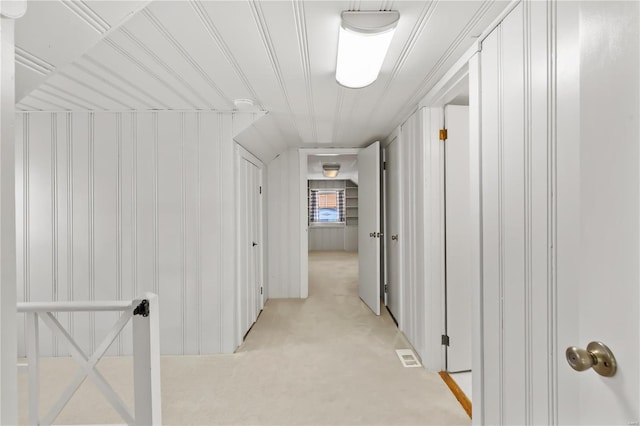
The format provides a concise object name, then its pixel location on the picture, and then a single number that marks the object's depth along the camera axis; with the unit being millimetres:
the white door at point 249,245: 3033
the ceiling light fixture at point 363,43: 1317
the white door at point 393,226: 3318
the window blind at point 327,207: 9805
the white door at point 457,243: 2365
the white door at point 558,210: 598
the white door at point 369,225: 3723
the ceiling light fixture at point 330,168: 6682
